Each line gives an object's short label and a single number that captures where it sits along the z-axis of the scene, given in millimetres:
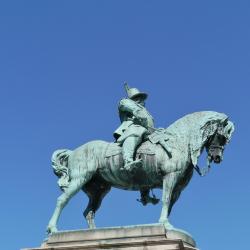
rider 17078
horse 17000
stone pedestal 15883
